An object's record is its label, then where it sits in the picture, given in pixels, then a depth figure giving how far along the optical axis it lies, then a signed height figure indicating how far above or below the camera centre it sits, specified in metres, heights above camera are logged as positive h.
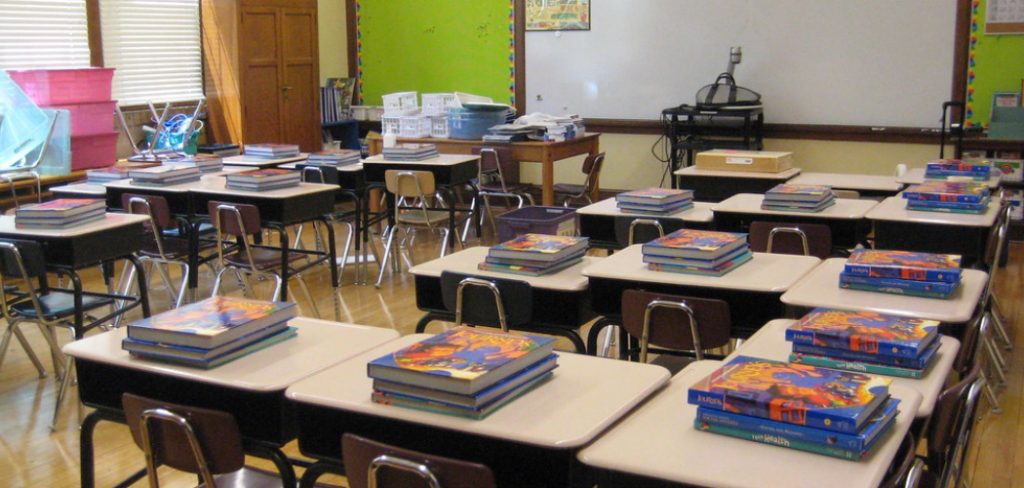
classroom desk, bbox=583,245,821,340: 3.19 -0.64
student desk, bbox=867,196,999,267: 4.26 -0.63
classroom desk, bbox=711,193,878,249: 4.51 -0.60
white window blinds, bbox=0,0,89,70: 7.21 +0.34
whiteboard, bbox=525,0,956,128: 7.83 +0.19
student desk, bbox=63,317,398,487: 2.34 -0.69
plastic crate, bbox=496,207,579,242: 4.45 -0.60
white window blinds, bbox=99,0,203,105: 8.09 +0.27
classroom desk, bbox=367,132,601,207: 7.88 -0.54
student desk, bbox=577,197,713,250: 4.50 -0.61
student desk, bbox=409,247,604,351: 3.37 -0.71
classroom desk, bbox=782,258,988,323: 2.77 -0.61
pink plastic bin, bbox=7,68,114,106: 6.83 -0.02
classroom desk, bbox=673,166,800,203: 5.82 -0.57
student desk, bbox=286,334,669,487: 1.97 -0.66
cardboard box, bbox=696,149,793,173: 5.90 -0.46
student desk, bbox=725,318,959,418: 2.17 -0.64
